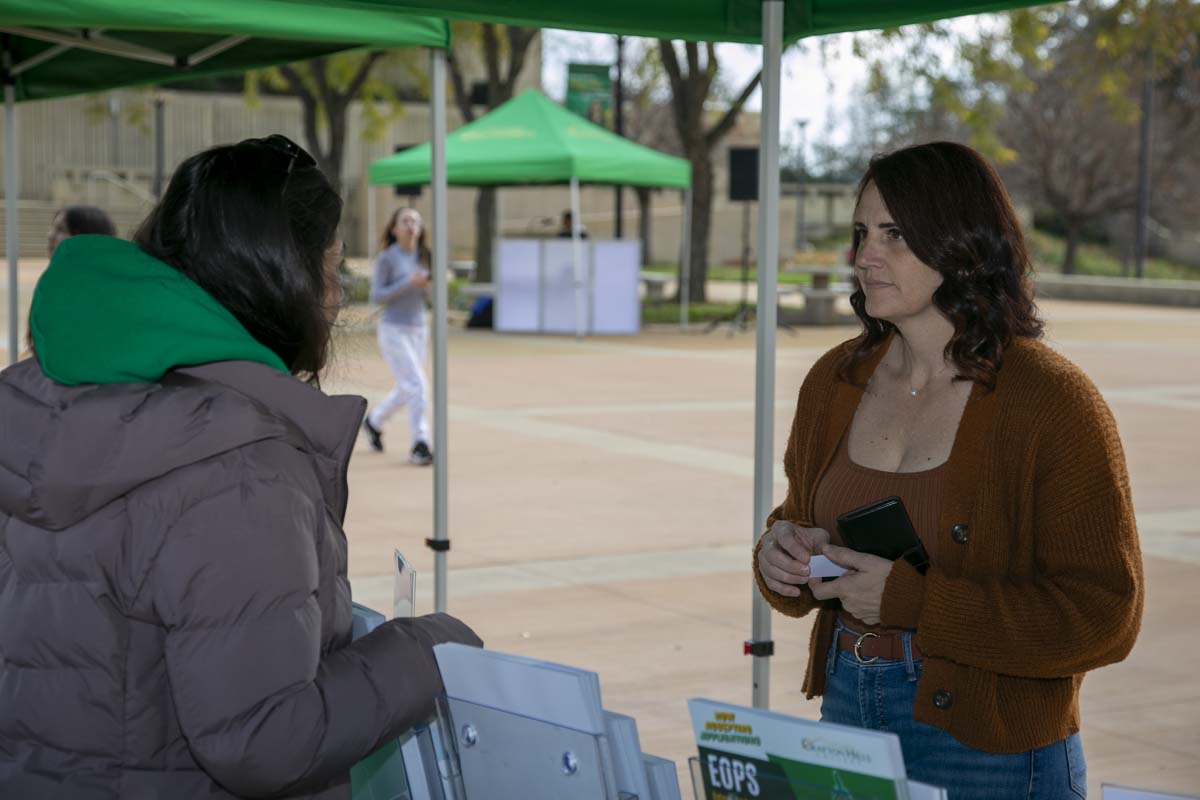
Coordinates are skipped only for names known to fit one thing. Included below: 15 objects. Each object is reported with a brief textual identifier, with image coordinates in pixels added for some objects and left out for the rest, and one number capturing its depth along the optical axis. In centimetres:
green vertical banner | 2667
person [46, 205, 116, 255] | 713
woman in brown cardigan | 252
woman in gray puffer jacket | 181
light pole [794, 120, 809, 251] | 4494
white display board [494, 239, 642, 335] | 2266
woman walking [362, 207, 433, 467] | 1087
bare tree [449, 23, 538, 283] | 2594
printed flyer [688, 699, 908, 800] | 169
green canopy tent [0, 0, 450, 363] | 418
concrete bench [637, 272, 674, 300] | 2989
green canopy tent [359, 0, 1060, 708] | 351
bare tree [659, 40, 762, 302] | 2495
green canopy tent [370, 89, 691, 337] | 1920
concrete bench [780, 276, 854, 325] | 2517
